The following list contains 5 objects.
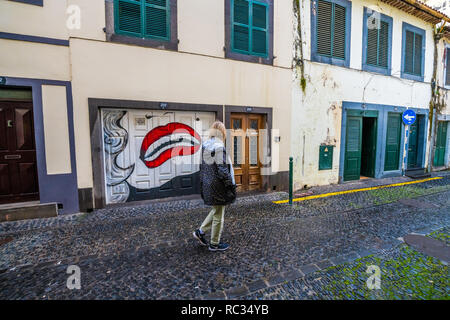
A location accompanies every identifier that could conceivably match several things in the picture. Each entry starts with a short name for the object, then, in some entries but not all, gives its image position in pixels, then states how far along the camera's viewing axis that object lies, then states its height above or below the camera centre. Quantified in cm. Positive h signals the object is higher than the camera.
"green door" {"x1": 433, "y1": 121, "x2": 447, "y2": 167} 1099 -40
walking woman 316 -57
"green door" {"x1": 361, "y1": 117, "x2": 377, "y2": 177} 881 -37
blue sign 916 +83
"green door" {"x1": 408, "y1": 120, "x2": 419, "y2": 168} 1008 -37
